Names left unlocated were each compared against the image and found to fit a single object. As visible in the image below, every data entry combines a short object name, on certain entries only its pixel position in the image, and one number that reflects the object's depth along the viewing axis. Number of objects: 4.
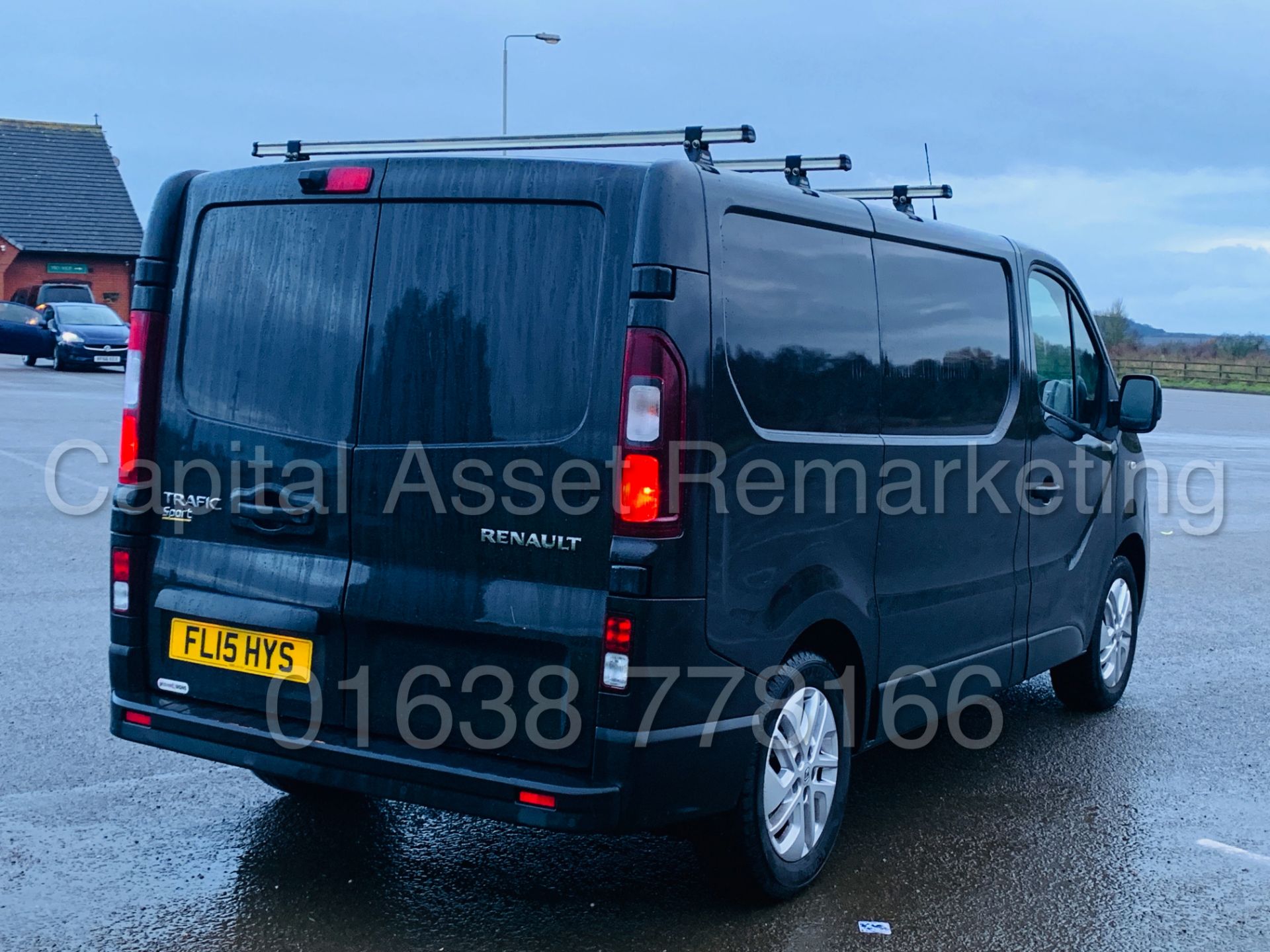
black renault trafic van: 3.85
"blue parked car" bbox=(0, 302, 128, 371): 34.66
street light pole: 26.05
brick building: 54.53
